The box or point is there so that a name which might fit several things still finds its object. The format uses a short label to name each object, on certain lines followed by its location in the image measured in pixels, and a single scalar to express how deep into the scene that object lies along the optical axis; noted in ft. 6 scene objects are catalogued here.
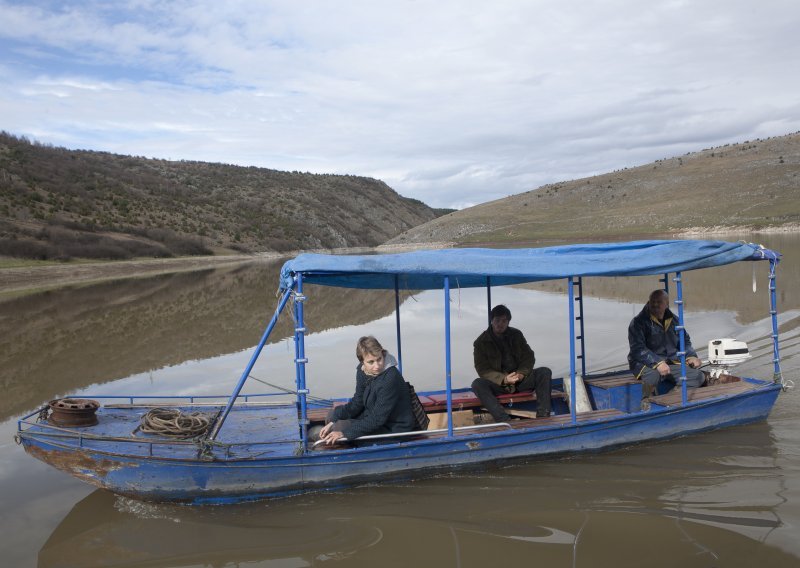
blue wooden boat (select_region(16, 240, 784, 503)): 22.44
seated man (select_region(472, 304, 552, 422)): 27.81
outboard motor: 32.91
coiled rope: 24.31
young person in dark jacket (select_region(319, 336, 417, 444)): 22.98
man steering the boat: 29.25
